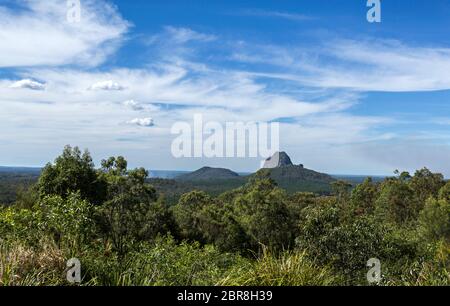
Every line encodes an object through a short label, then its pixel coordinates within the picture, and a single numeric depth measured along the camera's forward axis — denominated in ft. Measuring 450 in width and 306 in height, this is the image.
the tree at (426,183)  167.94
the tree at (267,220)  113.33
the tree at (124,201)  83.30
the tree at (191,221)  120.47
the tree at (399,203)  156.56
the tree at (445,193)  151.27
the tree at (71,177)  70.16
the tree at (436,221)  121.80
